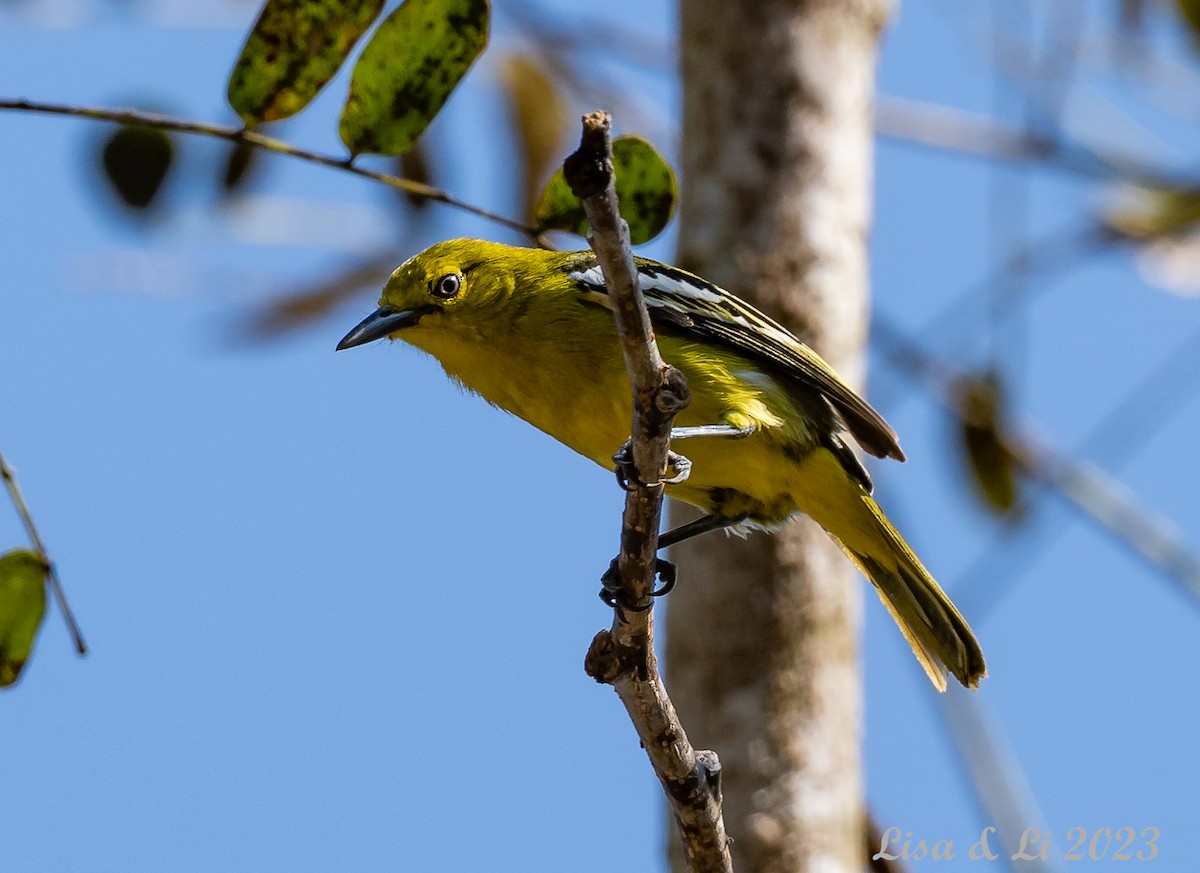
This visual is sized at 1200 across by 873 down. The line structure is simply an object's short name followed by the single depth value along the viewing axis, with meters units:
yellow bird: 7.31
